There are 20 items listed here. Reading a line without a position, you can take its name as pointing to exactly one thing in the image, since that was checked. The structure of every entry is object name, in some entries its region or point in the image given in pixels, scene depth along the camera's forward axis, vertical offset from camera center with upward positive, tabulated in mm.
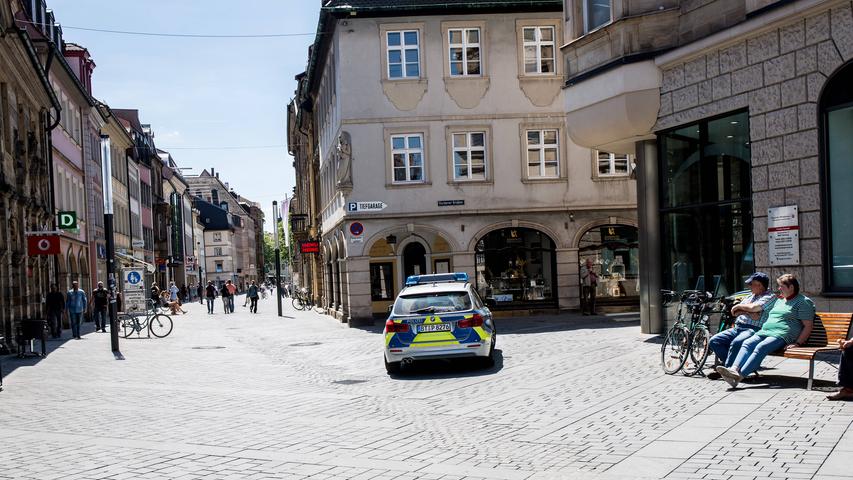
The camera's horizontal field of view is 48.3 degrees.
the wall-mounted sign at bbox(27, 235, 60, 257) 25438 -47
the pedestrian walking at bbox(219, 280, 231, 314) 53281 -3321
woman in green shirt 11266 -1335
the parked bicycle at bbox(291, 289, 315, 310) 52844 -3714
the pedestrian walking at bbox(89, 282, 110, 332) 32625 -2159
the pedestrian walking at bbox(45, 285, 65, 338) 29406 -2082
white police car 15453 -1585
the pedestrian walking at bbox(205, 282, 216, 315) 53066 -3155
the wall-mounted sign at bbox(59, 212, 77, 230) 31031 +754
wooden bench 10984 -1391
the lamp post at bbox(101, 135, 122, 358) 21656 +257
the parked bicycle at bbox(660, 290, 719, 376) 12836 -1572
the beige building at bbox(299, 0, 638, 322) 30578 +2281
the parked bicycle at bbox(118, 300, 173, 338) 29875 -2579
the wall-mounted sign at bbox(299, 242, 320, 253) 43188 -538
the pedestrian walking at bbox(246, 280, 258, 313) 51844 -3183
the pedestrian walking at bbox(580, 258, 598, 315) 30344 -1927
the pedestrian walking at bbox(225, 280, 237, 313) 53531 -2935
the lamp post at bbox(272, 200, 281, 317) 46844 -816
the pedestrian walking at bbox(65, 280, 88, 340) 29594 -1985
